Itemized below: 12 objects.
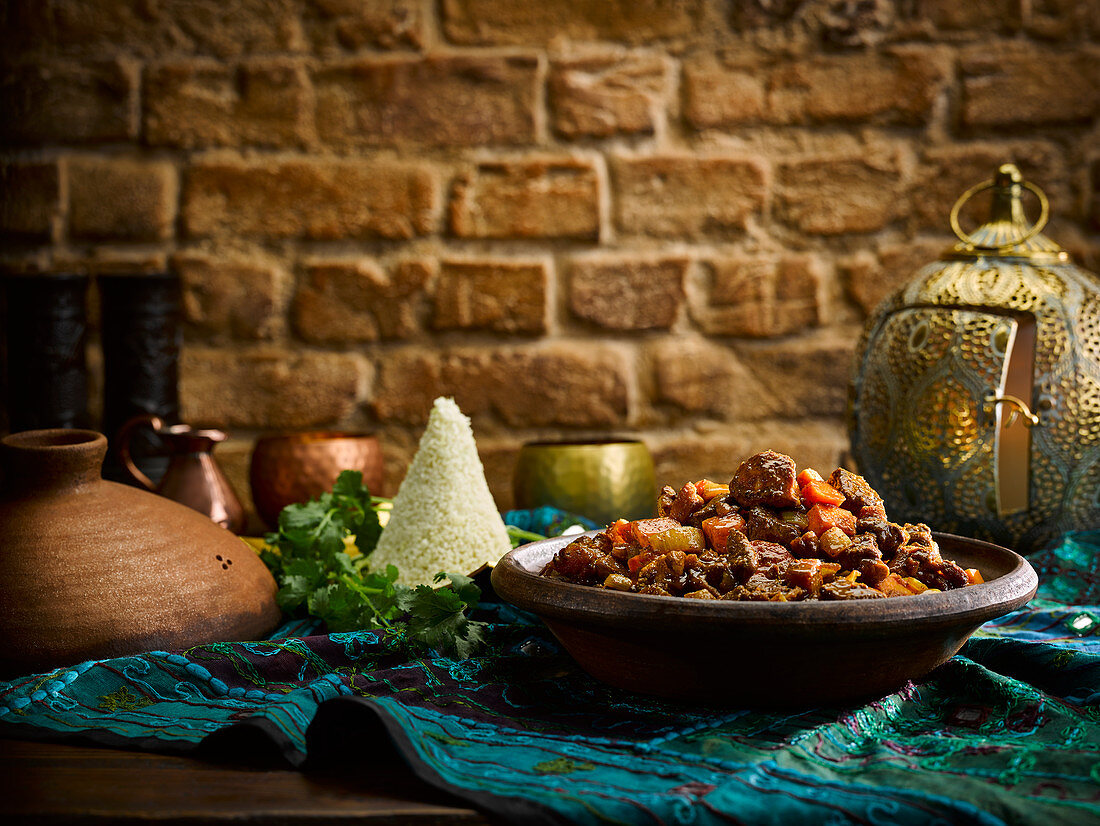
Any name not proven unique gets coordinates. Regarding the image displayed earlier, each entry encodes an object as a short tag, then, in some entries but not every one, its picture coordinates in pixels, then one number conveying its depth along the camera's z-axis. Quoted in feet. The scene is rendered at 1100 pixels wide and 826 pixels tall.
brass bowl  4.84
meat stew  2.66
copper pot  4.82
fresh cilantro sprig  3.24
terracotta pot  2.99
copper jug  4.46
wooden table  2.16
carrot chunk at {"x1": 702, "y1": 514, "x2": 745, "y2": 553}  2.90
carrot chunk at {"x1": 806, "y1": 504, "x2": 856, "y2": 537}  2.90
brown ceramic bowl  2.35
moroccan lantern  4.29
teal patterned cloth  2.14
